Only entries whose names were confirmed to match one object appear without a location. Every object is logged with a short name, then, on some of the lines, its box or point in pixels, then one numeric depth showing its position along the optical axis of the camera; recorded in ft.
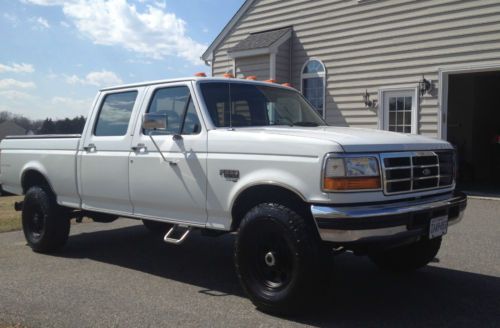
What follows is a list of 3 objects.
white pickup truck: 12.56
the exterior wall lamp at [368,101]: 39.56
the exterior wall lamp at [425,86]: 35.91
